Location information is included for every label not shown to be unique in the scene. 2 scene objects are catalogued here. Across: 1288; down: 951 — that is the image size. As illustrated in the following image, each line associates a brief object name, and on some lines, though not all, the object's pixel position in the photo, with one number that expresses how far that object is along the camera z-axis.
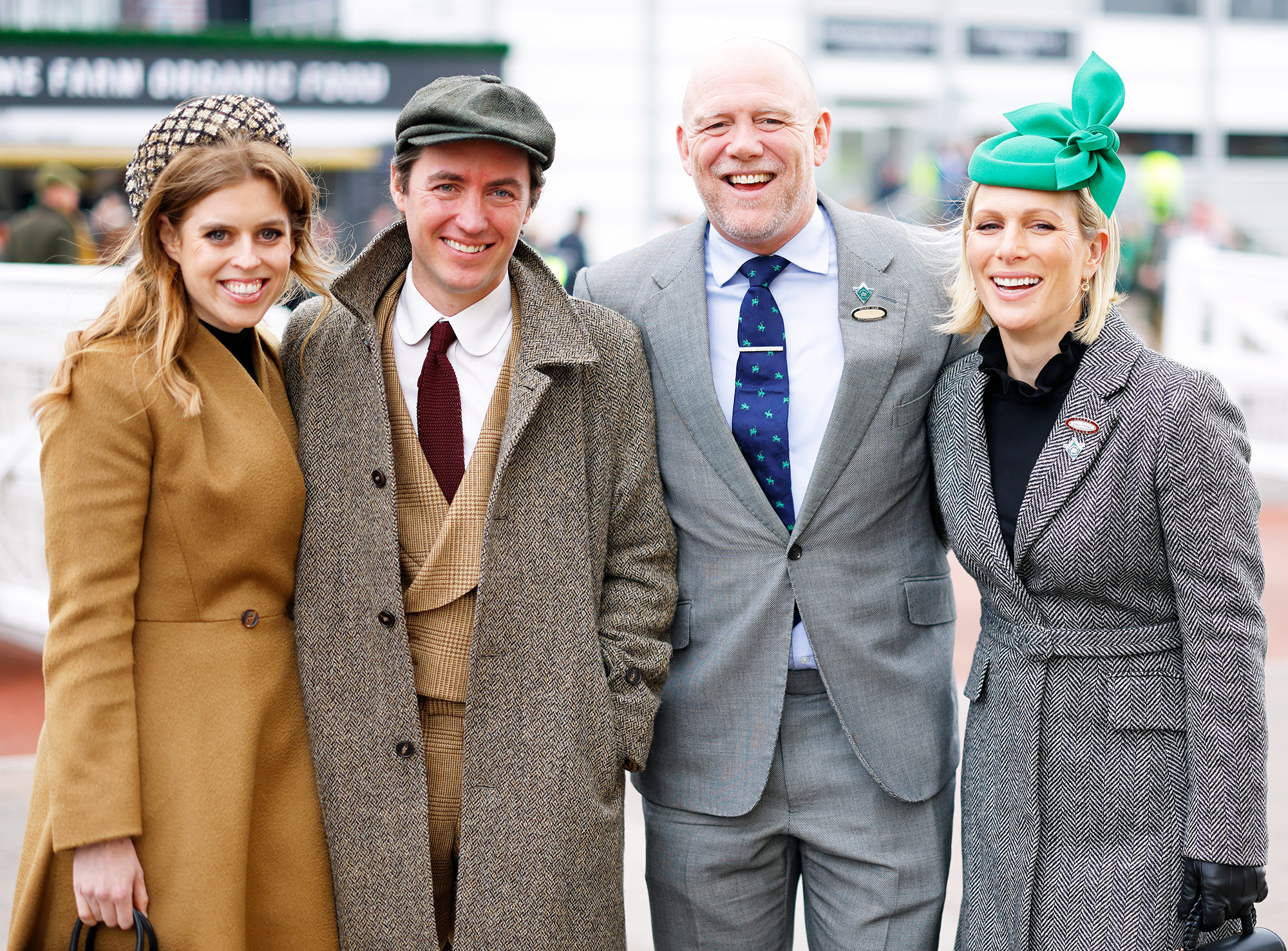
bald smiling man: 2.85
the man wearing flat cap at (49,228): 10.73
